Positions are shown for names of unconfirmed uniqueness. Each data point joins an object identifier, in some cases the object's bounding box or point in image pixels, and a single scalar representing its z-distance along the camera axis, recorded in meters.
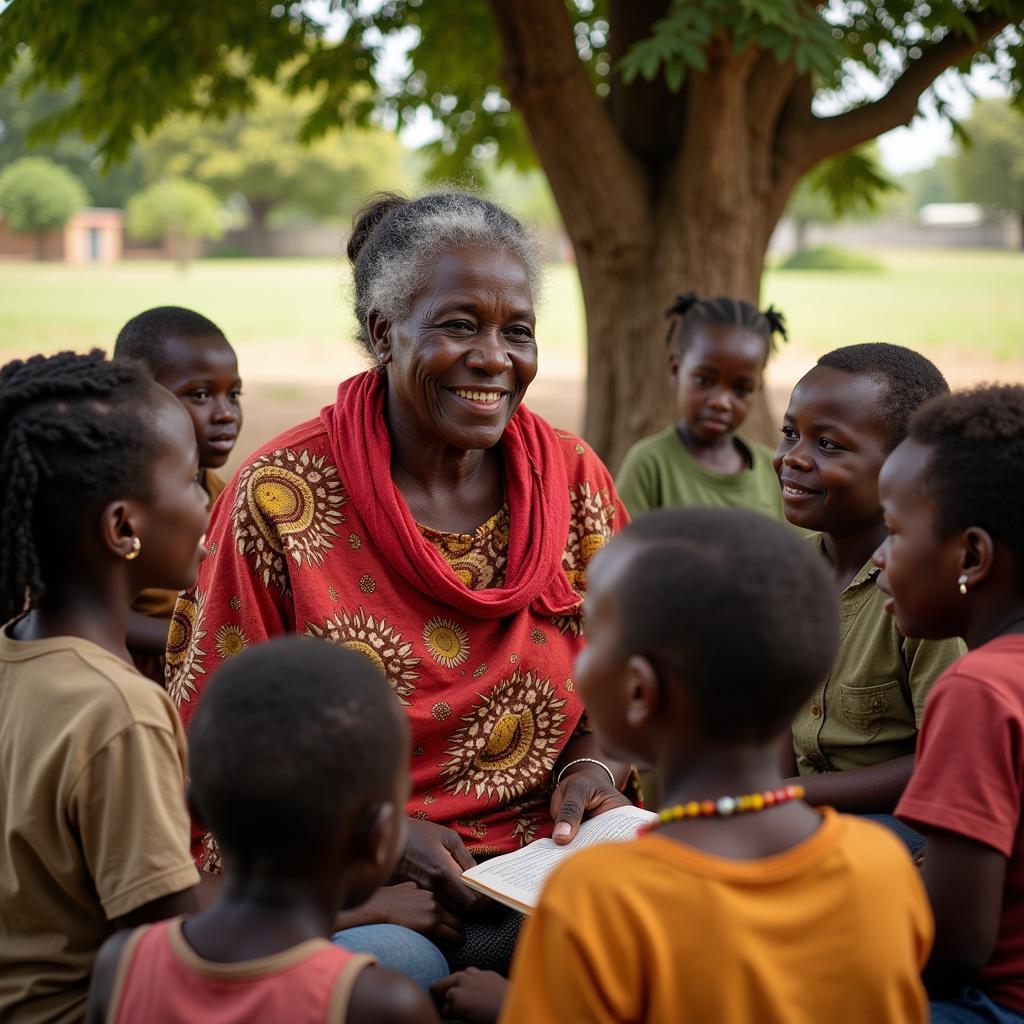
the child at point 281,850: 1.65
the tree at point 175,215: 53.19
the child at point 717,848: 1.58
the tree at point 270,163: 59.62
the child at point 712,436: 4.96
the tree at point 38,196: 41.50
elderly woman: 2.83
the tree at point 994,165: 58.16
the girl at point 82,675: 1.94
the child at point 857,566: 2.67
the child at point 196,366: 4.10
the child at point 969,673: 1.92
